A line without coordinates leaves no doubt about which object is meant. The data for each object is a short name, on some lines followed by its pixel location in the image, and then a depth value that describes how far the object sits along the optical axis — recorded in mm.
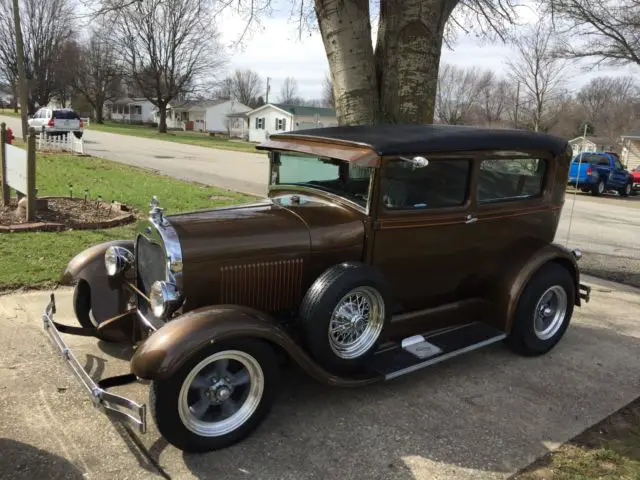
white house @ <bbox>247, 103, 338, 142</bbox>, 52594
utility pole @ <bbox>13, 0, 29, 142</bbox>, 17812
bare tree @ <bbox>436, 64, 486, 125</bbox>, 60688
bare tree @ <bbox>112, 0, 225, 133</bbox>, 50625
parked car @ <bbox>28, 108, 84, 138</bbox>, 26859
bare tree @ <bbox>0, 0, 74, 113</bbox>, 60781
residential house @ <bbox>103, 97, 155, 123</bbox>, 79188
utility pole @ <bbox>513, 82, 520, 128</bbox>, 44562
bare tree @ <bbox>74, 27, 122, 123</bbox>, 59906
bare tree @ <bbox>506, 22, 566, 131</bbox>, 41250
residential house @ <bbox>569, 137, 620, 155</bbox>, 52094
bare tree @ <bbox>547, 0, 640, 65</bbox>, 20664
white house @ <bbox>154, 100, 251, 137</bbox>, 64375
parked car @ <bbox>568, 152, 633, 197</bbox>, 20594
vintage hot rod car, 2959
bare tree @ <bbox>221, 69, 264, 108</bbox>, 89875
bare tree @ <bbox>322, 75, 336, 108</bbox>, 69725
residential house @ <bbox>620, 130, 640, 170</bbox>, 38375
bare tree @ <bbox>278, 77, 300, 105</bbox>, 97375
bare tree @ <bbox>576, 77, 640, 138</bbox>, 58078
